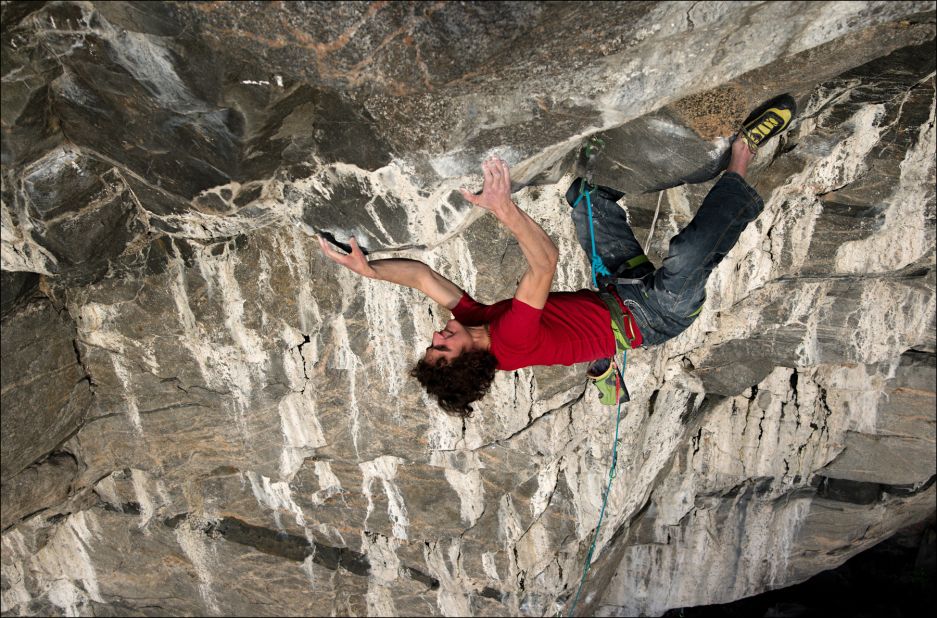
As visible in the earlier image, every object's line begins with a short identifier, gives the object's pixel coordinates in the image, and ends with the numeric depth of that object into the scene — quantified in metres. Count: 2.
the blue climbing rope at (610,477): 4.57
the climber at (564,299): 3.35
